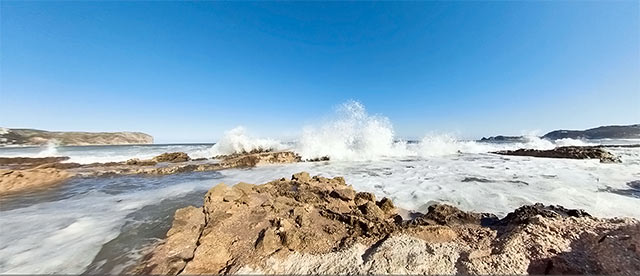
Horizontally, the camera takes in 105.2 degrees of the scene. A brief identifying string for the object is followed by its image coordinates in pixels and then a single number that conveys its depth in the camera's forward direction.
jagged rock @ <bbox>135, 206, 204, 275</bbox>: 2.47
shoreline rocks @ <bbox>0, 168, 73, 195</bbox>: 7.27
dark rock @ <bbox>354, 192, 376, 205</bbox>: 4.71
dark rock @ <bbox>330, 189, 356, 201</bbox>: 4.66
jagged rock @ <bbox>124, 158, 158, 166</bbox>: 13.51
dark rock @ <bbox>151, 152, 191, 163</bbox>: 15.67
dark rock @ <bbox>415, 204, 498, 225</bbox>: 3.36
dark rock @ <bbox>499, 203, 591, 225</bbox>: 3.00
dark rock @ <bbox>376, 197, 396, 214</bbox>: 4.33
